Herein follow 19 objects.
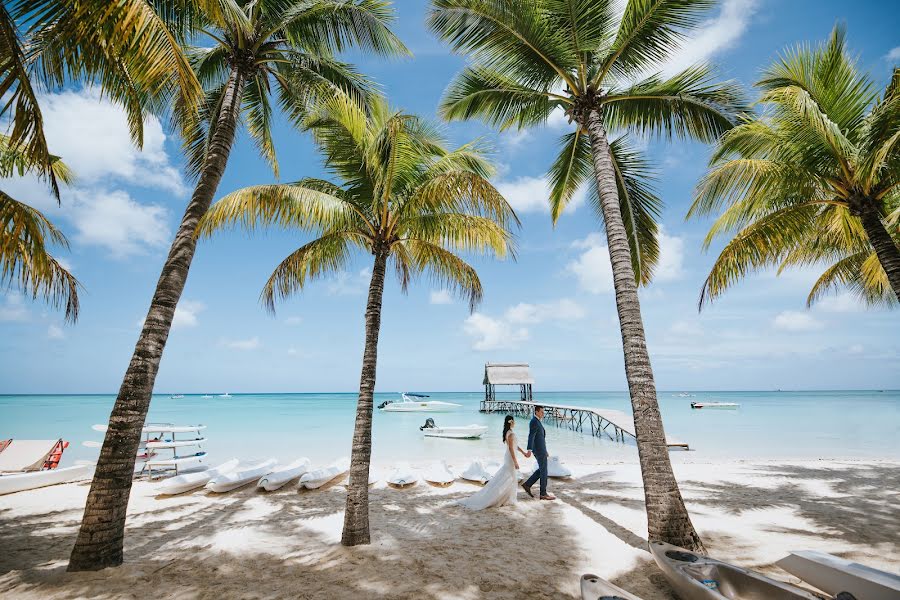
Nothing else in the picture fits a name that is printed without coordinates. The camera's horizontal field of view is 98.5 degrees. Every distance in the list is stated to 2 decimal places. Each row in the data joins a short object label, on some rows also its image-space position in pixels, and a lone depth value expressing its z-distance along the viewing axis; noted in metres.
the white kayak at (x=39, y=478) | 8.15
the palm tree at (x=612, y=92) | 5.20
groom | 7.61
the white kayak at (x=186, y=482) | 8.07
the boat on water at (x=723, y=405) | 52.51
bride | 7.09
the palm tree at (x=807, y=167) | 6.30
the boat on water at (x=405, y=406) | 43.12
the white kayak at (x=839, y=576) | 3.05
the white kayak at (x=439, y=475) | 9.05
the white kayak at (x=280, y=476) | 8.36
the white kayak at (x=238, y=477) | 8.19
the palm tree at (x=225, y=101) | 4.35
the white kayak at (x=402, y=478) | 8.96
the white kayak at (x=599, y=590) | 3.16
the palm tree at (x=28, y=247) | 4.14
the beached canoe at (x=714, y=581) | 3.17
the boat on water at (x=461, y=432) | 21.64
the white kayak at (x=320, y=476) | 8.55
